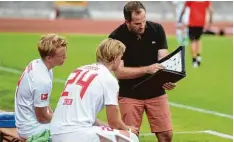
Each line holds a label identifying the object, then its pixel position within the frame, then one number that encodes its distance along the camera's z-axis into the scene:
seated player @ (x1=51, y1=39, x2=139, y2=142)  12.42
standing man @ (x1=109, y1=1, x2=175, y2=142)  15.63
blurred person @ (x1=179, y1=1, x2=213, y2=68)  38.62
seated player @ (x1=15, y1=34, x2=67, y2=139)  13.74
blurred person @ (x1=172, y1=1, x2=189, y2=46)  43.52
